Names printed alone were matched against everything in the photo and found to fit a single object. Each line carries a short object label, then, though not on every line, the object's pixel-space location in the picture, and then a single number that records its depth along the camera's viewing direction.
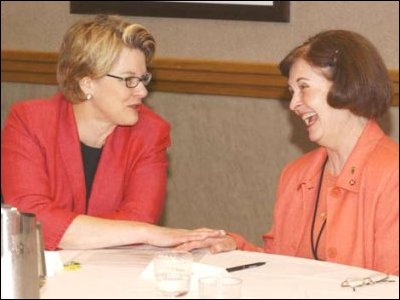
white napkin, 2.58
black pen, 2.68
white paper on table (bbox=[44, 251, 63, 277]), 2.60
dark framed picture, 4.41
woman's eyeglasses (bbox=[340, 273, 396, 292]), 2.51
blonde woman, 3.51
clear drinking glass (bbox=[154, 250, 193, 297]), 2.42
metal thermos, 2.26
